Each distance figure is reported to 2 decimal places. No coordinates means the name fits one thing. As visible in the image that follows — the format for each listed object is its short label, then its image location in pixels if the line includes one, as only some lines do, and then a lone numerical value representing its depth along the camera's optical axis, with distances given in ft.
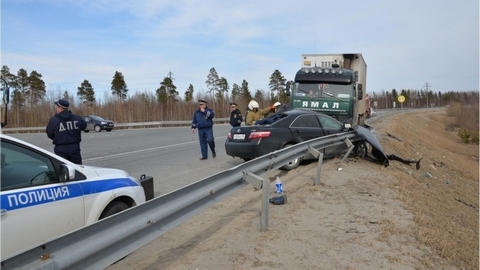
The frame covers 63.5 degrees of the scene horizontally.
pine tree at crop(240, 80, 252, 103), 240.73
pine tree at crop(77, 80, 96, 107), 230.68
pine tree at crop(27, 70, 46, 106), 169.48
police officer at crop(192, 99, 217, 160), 38.34
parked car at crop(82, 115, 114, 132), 111.75
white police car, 10.06
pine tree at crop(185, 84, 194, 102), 204.40
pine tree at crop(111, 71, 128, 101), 232.12
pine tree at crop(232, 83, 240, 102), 254.68
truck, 46.39
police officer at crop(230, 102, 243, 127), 41.04
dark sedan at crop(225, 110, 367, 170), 30.60
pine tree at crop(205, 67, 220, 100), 267.59
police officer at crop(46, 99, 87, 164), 19.67
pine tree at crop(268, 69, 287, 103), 280.90
